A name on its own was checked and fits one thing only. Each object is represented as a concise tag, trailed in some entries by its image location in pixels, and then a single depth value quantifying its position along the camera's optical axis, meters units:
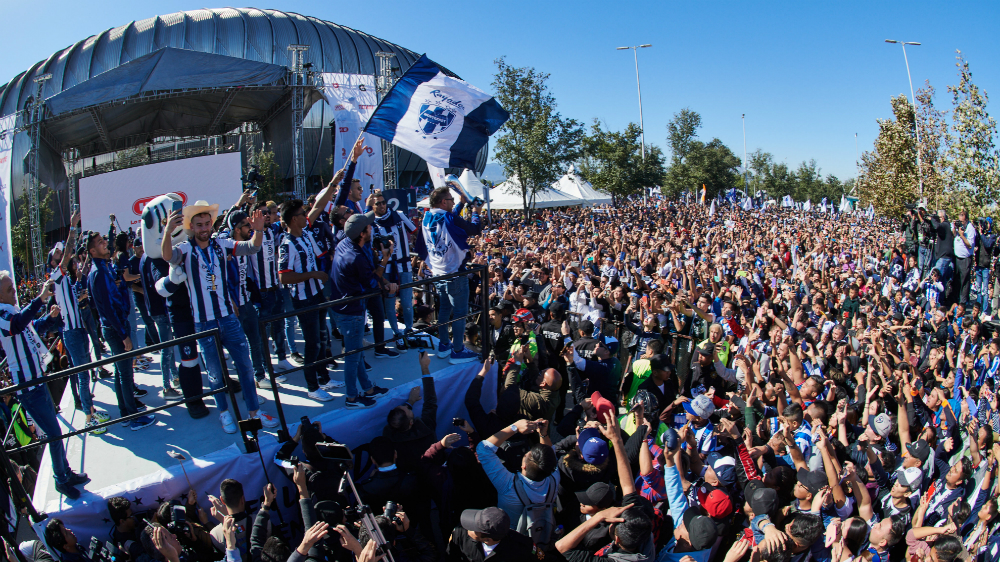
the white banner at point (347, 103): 16.64
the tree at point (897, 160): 20.08
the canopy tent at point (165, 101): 19.52
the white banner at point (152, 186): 15.50
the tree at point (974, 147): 11.56
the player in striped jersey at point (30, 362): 3.26
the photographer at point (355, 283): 4.49
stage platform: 3.47
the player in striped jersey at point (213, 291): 3.84
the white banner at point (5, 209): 7.27
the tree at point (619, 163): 34.09
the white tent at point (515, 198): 32.34
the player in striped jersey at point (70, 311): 4.57
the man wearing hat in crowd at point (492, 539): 2.90
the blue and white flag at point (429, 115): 6.08
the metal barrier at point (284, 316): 3.67
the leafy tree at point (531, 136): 28.61
